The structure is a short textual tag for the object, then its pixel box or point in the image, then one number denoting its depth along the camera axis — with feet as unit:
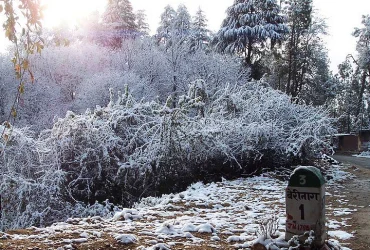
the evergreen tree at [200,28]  126.62
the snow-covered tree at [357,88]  114.62
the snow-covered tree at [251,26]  94.17
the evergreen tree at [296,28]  100.32
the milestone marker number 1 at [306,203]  13.30
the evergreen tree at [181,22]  100.67
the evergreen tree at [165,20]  125.80
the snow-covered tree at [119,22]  111.96
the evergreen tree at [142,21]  137.81
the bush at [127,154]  31.30
